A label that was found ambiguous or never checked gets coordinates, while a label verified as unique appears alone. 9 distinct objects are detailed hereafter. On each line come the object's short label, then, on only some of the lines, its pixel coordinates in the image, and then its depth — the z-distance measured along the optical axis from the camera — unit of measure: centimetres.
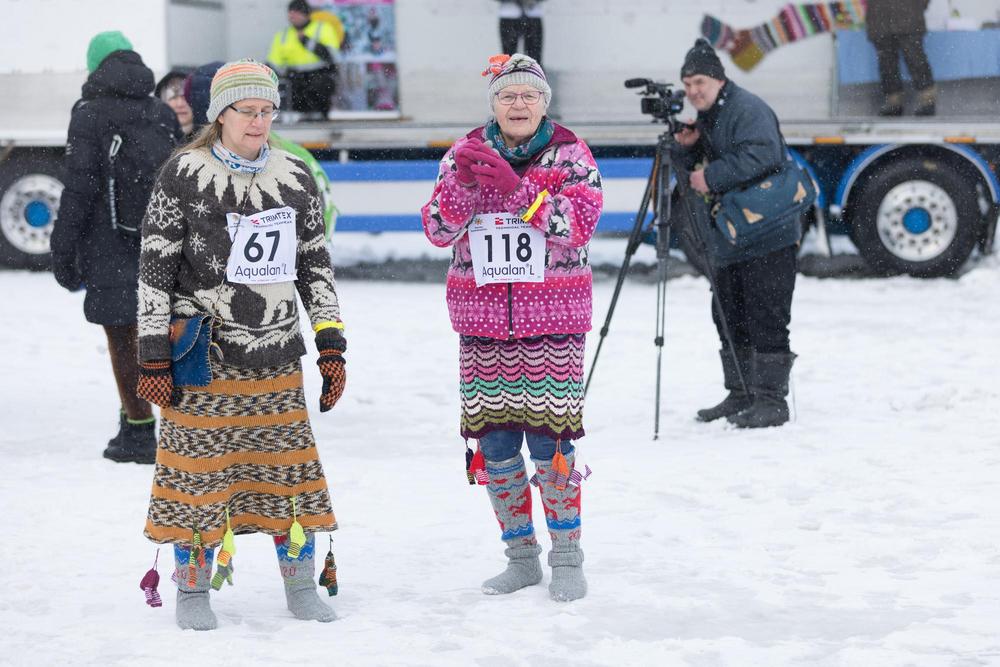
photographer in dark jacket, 1377
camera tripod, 1366
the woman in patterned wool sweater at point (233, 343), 837
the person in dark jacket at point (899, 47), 2305
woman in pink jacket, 884
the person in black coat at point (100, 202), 1234
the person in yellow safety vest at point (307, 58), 2400
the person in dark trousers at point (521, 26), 2345
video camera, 1355
